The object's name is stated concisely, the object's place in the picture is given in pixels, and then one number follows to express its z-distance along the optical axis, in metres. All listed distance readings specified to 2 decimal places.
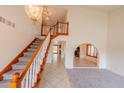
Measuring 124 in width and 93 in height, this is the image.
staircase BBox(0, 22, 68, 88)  1.25
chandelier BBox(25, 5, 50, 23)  2.19
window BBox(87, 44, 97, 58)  7.77
